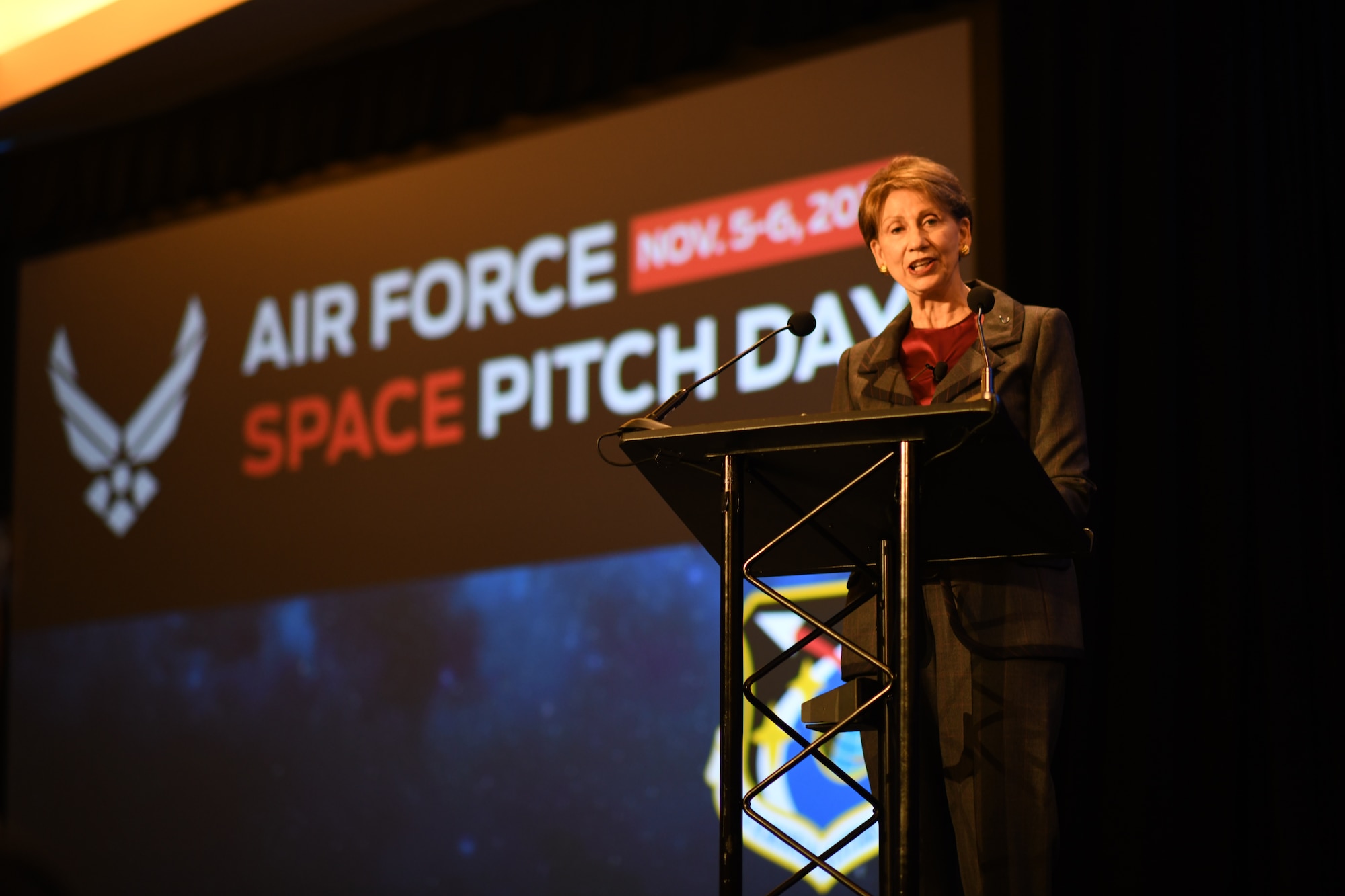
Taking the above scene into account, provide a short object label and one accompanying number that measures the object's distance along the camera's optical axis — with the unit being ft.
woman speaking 16.86
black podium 16.24
